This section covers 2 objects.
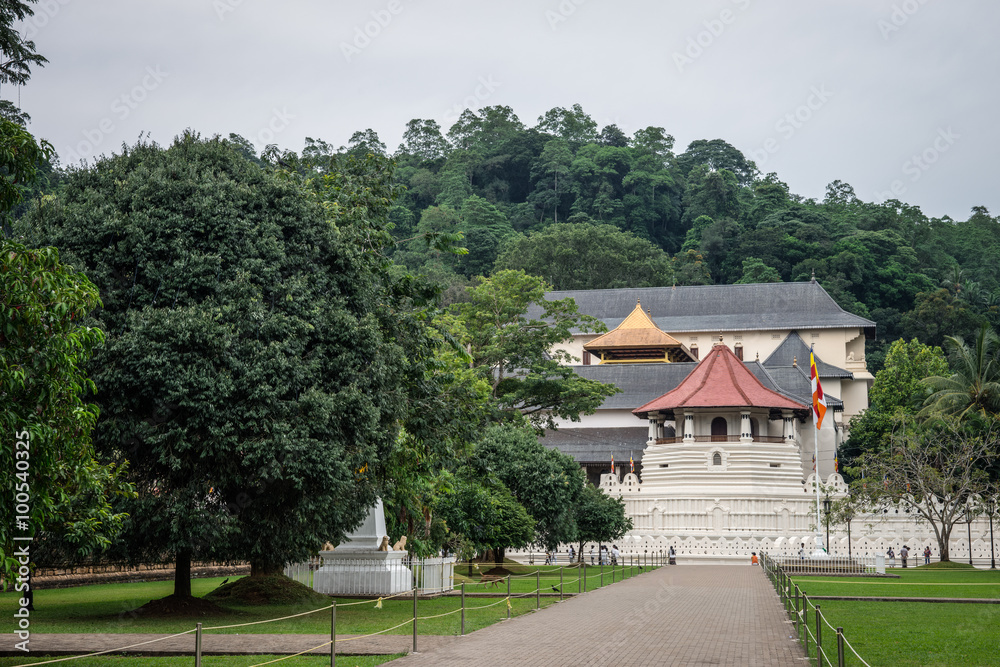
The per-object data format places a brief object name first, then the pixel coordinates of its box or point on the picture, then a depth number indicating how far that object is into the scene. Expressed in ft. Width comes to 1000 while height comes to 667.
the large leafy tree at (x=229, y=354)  55.62
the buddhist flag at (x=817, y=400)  139.85
